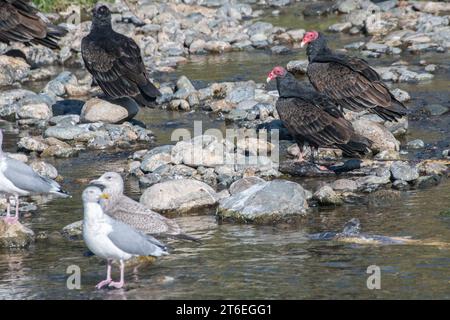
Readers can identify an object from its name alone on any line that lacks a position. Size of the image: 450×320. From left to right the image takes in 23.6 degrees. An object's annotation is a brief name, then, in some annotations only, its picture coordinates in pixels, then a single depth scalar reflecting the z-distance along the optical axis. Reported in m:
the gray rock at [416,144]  14.23
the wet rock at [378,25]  21.38
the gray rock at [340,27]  21.92
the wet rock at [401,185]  12.38
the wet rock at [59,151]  14.47
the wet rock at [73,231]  10.92
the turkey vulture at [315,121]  13.12
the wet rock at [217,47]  21.09
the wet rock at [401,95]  16.38
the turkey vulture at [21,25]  16.19
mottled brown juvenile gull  9.86
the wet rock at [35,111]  16.47
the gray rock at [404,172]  12.48
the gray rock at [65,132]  15.10
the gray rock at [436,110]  15.82
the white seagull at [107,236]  8.80
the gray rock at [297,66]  18.53
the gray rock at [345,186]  12.26
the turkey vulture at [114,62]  15.40
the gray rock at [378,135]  13.98
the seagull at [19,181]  10.76
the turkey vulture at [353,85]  14.61
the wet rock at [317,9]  23.53
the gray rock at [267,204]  11.23
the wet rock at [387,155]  13.59
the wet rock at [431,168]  12.76
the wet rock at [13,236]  10.59
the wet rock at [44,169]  13.16
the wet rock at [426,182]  12.41
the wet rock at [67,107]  16.67
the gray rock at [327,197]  11.78
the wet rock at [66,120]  15.67
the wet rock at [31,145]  14.60
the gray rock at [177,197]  11.70
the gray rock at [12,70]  18.75
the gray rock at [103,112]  15.65
